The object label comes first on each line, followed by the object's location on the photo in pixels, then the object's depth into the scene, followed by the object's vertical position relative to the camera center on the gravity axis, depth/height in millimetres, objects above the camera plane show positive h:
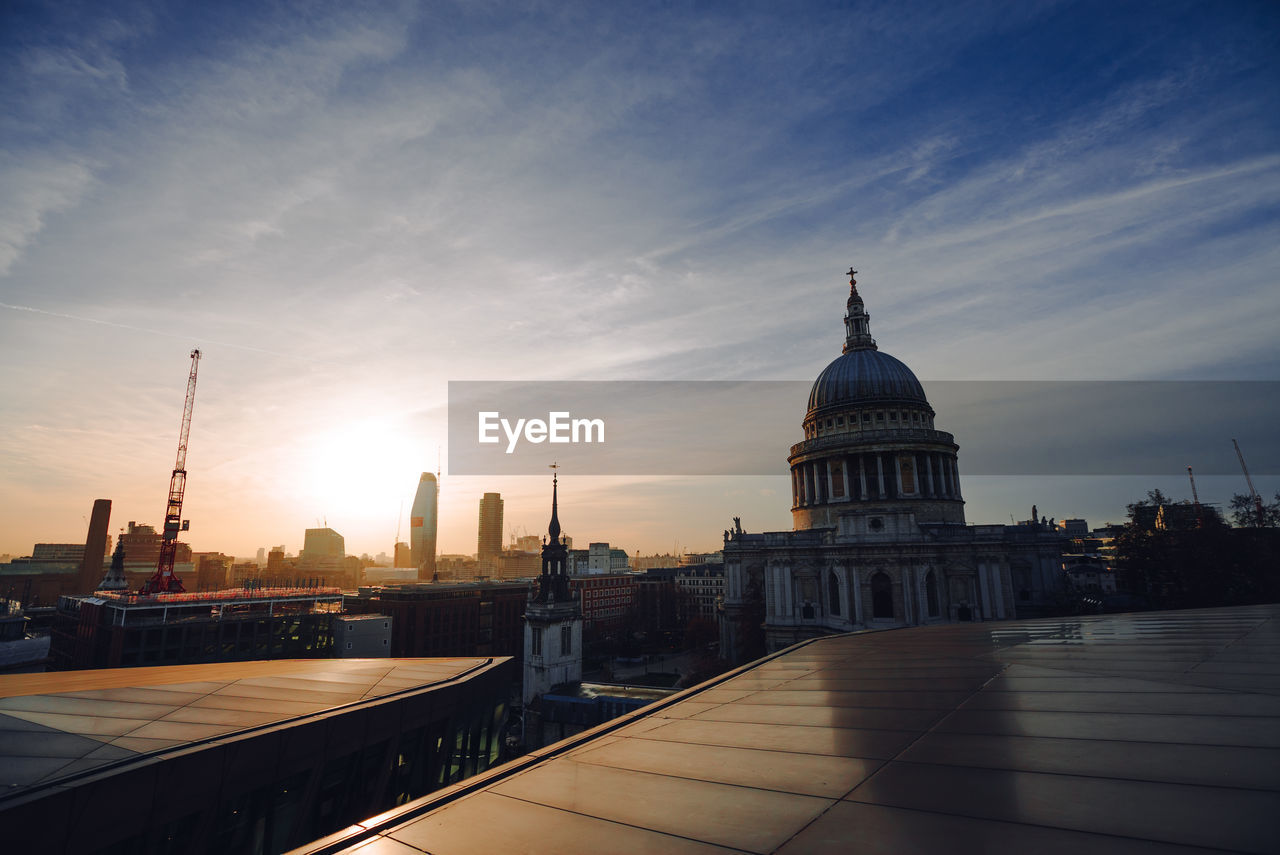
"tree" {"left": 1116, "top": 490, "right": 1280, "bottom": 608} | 56625 -1567
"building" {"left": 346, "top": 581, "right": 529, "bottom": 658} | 88375 -8623
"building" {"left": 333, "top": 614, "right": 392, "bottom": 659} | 81250 -9953
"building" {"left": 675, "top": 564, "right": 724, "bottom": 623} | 146750 -7274
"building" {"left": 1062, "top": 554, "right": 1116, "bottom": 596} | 140875 -4823
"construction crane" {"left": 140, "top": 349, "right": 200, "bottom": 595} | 114500 +5202
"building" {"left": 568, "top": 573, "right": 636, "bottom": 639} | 131375 -9534
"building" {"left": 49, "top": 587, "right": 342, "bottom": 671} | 70438 -8017
